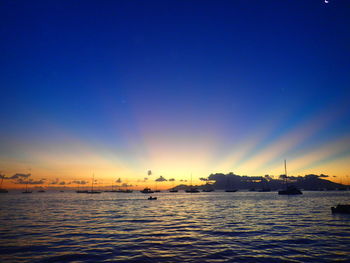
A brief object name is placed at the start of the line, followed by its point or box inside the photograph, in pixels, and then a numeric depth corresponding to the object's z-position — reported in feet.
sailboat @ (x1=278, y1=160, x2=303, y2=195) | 570.05
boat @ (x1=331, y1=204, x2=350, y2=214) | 167.02
